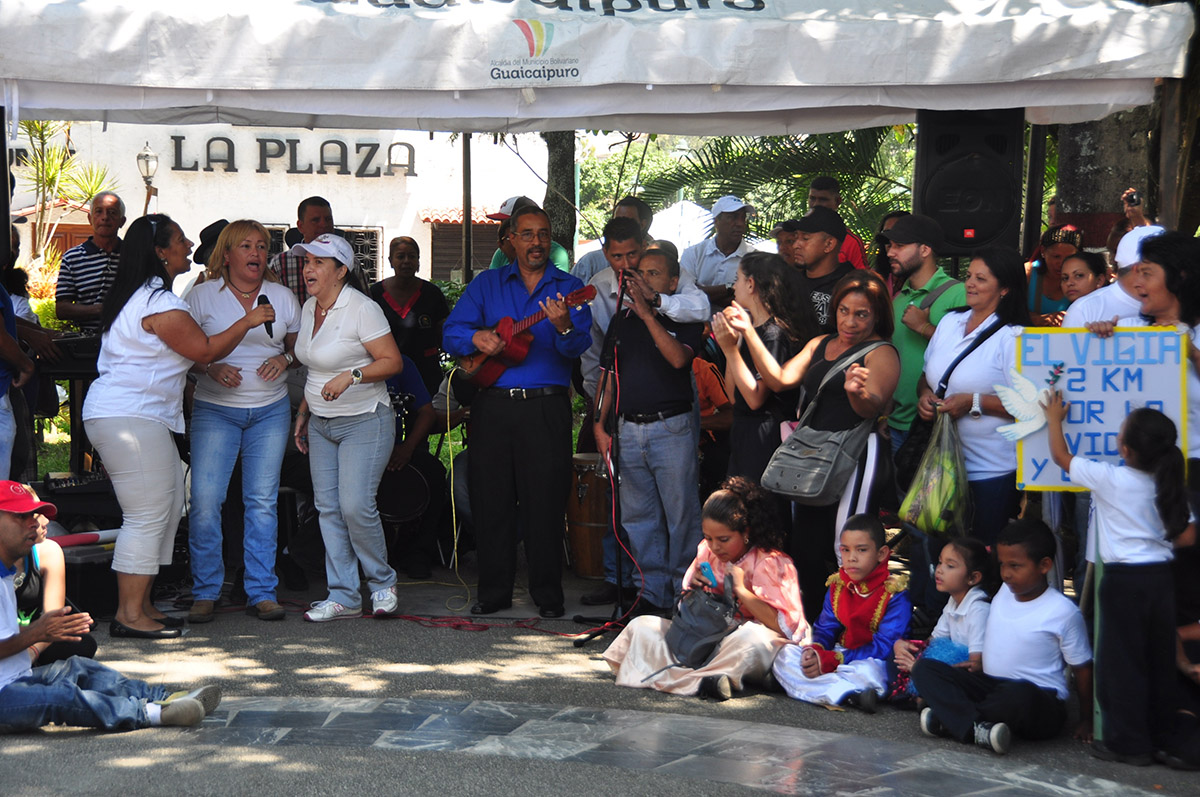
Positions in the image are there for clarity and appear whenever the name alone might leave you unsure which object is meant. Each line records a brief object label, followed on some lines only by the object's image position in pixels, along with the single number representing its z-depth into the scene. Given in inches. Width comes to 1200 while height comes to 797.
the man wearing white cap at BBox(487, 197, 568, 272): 339.8
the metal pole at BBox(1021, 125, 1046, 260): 374.9
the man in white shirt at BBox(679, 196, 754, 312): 325.1
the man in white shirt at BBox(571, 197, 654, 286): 303.4
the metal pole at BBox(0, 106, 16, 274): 261.3
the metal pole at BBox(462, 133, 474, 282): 542.6
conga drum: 289.7
